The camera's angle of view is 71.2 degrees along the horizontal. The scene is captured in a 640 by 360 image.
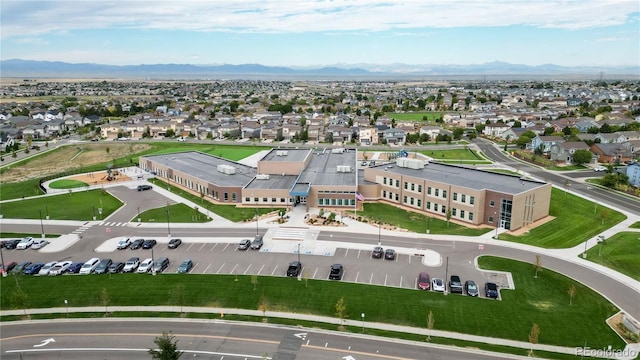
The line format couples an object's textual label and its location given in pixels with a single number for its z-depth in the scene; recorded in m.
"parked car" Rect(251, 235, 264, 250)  51.72
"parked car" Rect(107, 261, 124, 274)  45.69
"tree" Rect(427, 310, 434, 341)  33.72
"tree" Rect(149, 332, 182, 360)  28.70
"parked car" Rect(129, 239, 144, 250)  52.28
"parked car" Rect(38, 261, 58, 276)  45.50
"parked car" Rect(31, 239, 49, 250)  52.57
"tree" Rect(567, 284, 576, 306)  38.63
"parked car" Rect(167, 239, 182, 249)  52.00
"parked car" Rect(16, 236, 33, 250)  52.44
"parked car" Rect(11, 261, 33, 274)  45.12
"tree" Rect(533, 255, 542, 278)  44.31
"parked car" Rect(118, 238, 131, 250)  52.20
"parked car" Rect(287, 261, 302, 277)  44.28
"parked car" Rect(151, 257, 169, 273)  45.44
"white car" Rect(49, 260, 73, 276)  45.49
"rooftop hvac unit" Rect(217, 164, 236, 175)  78.56
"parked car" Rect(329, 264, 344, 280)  43.69
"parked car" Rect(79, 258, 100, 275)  45.66
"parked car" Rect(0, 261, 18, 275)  46.22
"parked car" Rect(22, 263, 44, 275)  45.50
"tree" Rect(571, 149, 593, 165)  96.19
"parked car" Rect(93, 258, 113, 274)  45.53
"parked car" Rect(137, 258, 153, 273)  45.41
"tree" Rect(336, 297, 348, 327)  35.00
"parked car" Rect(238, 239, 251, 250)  51.56
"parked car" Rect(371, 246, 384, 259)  49.09
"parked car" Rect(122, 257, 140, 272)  45.81
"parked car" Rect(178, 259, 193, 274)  45.25
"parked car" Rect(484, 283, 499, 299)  39.92
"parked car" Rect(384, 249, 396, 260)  48.65
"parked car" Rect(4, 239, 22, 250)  52.84
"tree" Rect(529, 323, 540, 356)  31.36
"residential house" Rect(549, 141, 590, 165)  100.19
